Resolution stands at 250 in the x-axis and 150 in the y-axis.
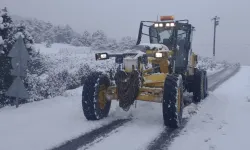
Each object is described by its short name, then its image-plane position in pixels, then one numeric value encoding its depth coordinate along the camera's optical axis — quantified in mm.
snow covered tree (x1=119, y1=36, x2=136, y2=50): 49331
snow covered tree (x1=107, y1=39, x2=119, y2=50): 50238
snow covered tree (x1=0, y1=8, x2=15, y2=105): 8961
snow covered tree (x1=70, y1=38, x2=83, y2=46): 58531
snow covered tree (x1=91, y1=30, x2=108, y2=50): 52125
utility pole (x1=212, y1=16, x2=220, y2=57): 47562
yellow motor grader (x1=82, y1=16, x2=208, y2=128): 6105
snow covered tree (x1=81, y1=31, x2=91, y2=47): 60100
